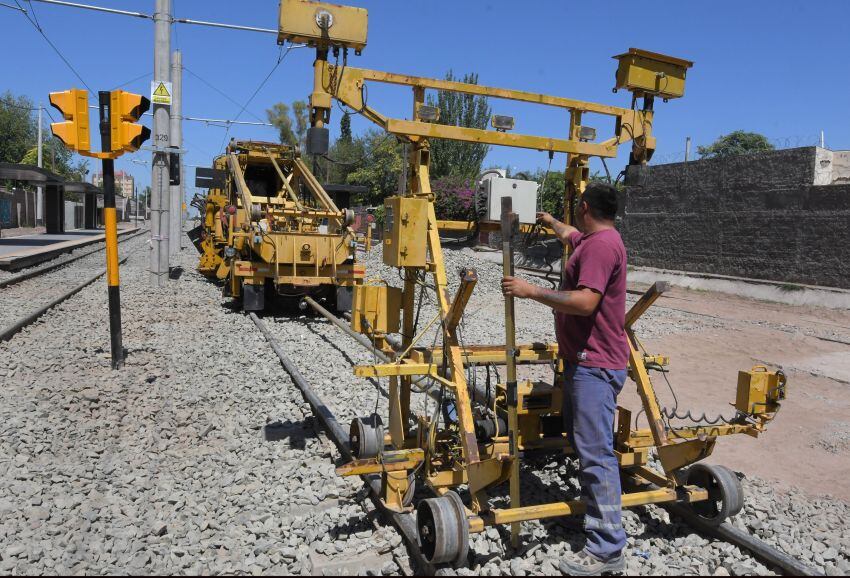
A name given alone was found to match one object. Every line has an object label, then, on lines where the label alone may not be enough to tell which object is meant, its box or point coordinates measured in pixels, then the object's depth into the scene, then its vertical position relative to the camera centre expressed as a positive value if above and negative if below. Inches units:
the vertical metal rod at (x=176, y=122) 877.2 +121.3
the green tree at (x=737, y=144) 2731.3 +384.2
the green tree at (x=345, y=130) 2354.8 +316.9
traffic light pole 297.9 -12.7
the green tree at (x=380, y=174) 1609.3 +116.3
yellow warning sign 601.3 +108.3
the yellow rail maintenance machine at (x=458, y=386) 142.6 -37.9
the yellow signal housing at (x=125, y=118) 296.4 +41.5
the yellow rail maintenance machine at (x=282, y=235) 469.1 -14.4
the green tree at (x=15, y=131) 2839.6 +328.4
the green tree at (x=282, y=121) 2738.7 +401.4
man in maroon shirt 133.8 -26.9
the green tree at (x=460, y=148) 1555.1 +180.9
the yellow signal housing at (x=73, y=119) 288.2 +39.3
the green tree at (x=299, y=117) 2679.6 +408.5
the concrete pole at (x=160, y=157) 614.9 +51.0
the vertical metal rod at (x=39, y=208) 1955.0 -7.0
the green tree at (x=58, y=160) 2647.6 +199.6
